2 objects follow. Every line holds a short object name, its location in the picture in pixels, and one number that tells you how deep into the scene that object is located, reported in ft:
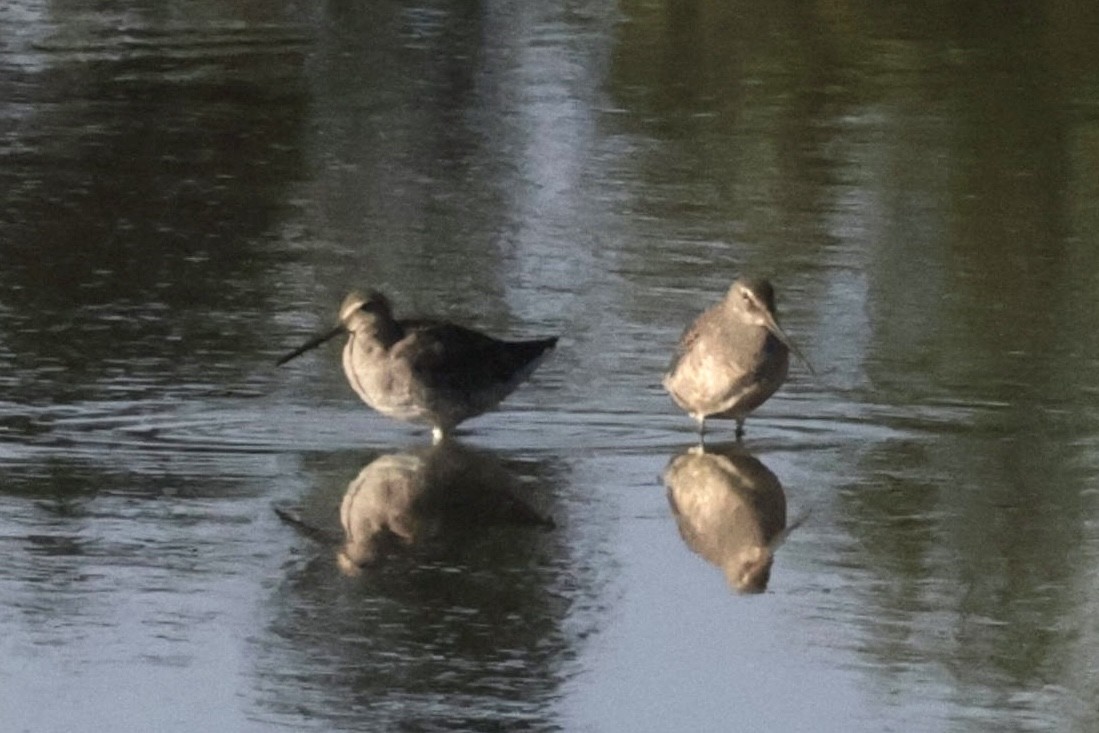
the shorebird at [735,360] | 62.44
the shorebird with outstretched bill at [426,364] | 62.90
